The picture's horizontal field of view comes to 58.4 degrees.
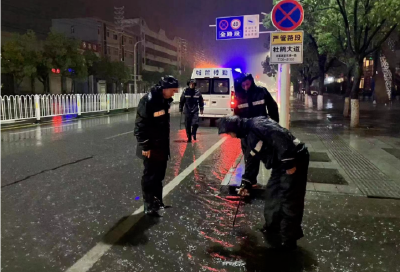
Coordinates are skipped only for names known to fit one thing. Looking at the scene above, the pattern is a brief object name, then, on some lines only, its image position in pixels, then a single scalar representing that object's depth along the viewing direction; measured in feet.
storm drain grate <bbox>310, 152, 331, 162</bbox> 25.48
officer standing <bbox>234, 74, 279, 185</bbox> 18.13
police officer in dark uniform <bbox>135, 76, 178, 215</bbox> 14.79
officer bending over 11.34
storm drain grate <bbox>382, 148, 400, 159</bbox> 27.27
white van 47.52
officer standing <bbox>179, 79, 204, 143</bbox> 33.81
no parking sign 21.27
